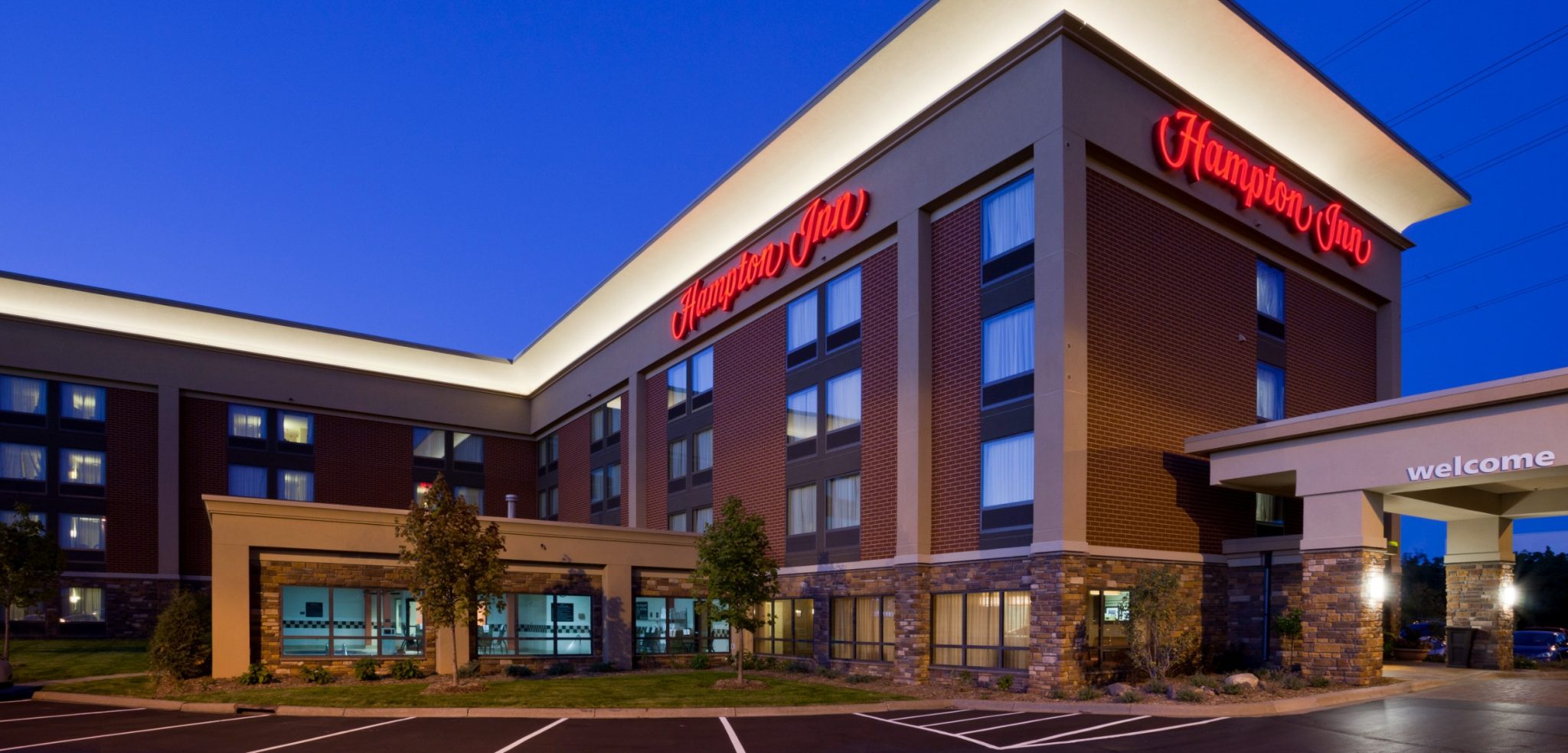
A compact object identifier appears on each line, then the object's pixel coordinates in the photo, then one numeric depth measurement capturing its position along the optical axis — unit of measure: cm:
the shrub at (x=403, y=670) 2786
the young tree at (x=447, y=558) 2516
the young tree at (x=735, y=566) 2706
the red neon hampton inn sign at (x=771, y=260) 3064
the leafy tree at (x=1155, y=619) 2275
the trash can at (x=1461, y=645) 2684
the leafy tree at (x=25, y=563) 3028
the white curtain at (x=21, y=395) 4369
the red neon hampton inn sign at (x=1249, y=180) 2648
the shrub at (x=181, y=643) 2462
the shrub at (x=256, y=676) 2586
